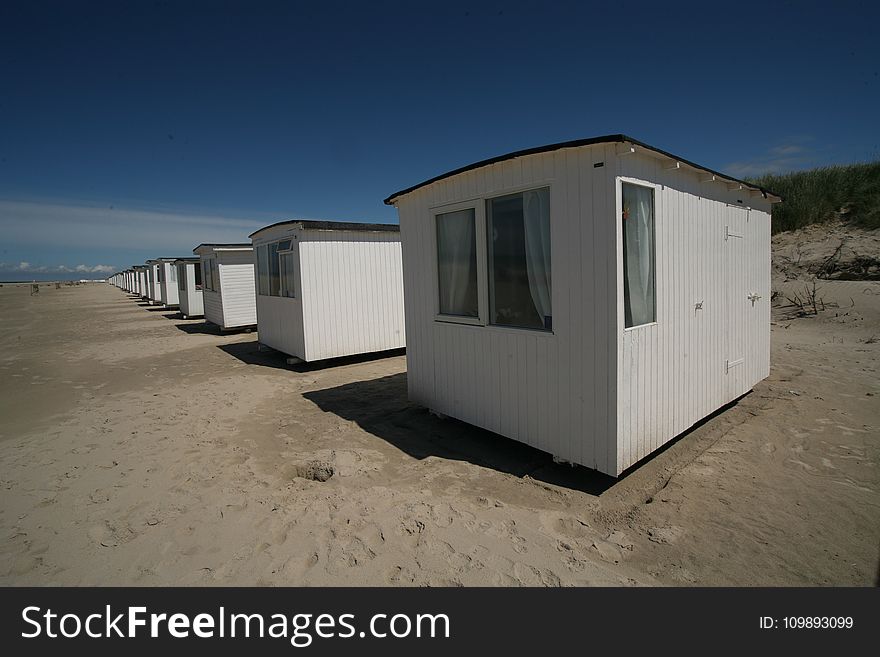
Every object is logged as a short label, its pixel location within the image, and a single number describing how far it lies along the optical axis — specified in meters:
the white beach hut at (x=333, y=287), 8.49
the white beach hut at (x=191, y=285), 18.92
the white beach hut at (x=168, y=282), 23.32
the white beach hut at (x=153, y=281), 26.97
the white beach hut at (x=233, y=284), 13.77
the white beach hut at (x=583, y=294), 3.50
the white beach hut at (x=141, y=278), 32.97
